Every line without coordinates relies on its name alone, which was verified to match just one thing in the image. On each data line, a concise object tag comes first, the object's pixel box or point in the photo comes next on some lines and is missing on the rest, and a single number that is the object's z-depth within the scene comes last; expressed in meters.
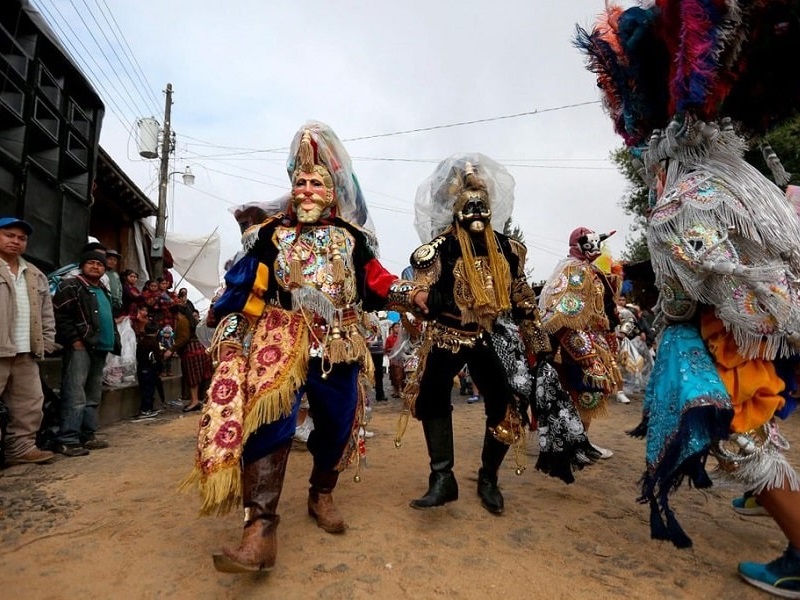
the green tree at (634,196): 15.08
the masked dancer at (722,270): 2.02
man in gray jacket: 3.98
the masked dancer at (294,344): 2.20
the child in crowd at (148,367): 6.74
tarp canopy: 12.91
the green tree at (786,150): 10.53
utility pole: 12.82
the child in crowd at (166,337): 7.21
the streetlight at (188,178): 17.44
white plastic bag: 6.88
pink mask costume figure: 3.93
